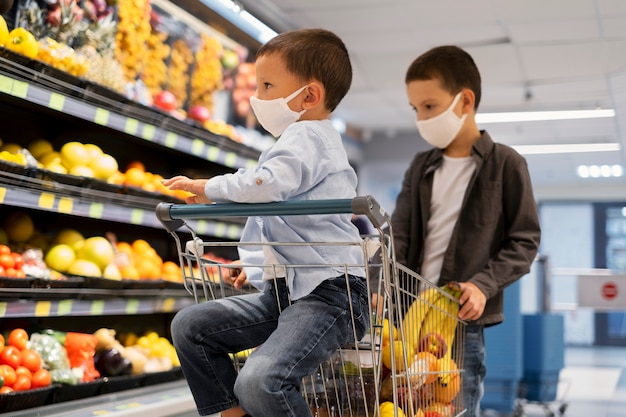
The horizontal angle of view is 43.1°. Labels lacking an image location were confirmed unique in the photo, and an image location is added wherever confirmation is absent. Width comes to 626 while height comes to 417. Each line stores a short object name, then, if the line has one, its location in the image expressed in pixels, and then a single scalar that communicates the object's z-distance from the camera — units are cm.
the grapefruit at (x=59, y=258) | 368
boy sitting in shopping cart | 163
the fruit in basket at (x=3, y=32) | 318
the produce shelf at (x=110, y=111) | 315
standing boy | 231
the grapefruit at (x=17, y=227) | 374
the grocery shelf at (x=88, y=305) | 317
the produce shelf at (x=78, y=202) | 319
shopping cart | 157
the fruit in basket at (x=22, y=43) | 328
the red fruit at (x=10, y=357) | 325
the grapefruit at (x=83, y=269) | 370
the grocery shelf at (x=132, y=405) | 326
